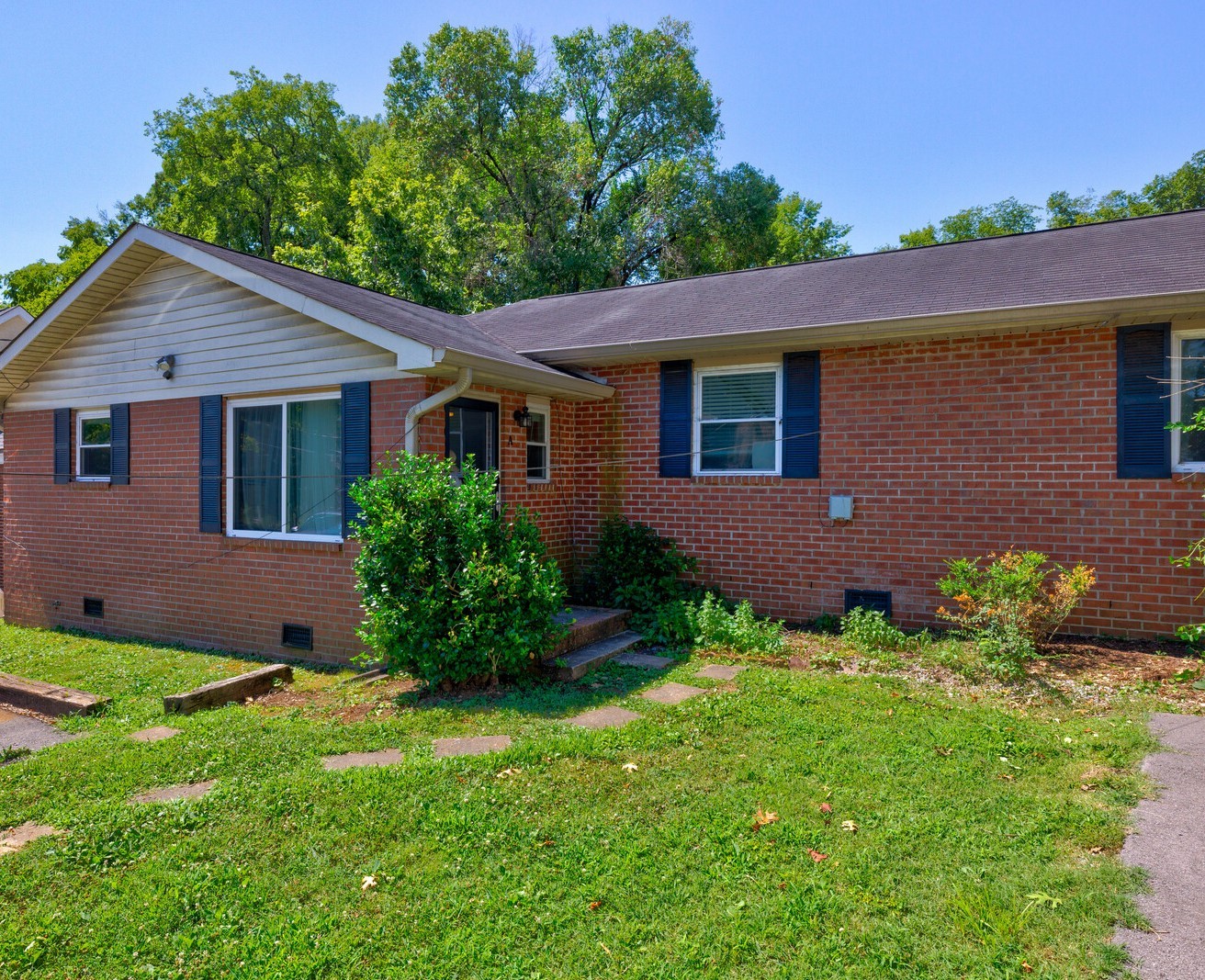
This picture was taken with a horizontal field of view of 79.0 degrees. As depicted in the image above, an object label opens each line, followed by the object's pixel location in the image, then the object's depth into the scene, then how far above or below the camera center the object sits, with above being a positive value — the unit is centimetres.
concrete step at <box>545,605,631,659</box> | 676 -142
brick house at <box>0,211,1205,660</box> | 674 +63
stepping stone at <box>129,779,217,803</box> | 399 -174
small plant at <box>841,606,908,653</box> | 678 -142
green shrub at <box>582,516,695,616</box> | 816 -101
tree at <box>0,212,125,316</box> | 3095 +912
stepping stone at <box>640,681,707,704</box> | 553 -164
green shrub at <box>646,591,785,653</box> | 693 -144
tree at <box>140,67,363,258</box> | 2927 +1326
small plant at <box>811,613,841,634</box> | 759 -148
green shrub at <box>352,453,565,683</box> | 571 -81
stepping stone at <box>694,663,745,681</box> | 611 -163
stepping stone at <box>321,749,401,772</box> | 440 -172
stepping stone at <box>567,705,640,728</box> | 502 -166
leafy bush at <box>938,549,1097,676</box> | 589 -102
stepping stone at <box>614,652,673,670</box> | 655 -164
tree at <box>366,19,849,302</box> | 2278 +1139
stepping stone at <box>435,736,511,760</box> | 455 -168
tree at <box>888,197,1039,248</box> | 3369 +1250
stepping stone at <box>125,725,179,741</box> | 496 -176
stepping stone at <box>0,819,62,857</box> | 347 -175
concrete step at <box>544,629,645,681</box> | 617 -157
